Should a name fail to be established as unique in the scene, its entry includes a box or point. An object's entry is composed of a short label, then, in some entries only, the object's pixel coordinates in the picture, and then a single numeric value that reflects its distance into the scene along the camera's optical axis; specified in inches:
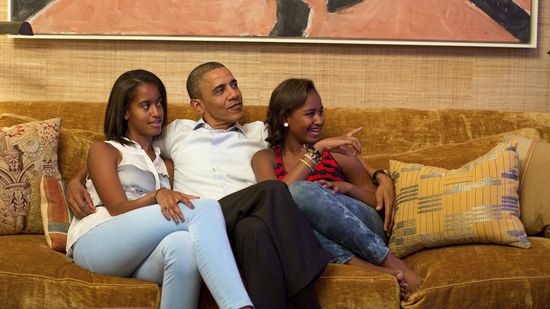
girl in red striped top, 100.9
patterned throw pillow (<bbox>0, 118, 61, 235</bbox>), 112.5
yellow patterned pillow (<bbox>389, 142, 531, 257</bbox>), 102.3
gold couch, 91.7
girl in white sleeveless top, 90.7
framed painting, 131.9
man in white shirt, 91.5
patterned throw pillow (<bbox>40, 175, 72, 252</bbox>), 107.3
